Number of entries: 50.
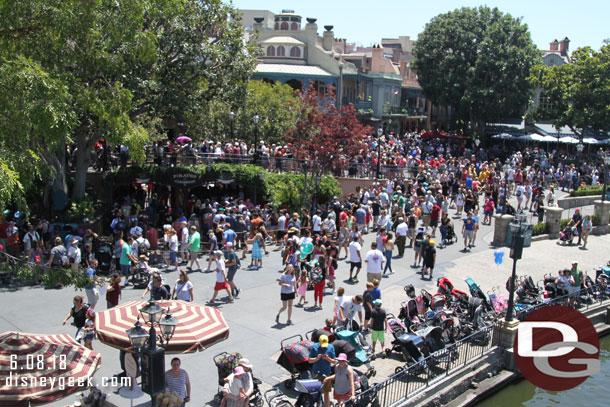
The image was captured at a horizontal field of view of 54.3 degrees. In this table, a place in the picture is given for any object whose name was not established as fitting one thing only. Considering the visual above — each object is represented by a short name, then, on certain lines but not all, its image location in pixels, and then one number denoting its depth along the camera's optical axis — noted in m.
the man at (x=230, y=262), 15.92
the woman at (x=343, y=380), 10.24
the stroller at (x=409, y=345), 12.57
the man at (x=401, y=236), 21.06
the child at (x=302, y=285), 15.48
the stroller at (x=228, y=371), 10.40
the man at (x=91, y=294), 13.10
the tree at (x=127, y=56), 12.95
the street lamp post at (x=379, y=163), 30.58
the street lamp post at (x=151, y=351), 8.27
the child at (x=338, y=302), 13.19
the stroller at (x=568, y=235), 26.20
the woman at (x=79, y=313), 11.70
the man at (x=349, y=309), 13.07
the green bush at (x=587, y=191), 34.08
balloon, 19.72
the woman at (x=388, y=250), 18.77
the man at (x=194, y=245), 18.23
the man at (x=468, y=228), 22.88
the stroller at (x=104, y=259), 17.53
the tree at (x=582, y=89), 43.56
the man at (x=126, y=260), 16.75
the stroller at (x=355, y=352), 12.02
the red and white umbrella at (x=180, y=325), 9.88
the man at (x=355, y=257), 17.80
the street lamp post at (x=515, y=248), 14.26
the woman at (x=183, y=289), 14.02
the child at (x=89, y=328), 11.65
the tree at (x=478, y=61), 49.03
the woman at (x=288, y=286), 14.09
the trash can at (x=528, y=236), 24.80
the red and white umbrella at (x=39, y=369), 8.30
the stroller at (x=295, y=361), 11.16
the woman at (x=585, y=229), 25.89
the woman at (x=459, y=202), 27.89
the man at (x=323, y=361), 10.77
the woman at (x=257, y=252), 18.91
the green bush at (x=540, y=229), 26.75
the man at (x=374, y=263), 16.58
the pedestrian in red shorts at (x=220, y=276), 15.23
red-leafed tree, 27.03
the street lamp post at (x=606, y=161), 27.33
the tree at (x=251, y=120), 35.16
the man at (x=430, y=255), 18.58
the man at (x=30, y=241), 17.51
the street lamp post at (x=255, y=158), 28.57
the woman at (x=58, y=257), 16.20
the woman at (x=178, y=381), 9.68
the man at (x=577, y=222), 26.38
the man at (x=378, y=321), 12.66
